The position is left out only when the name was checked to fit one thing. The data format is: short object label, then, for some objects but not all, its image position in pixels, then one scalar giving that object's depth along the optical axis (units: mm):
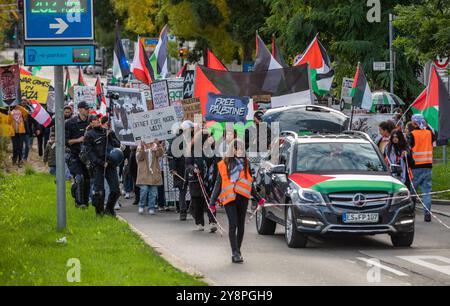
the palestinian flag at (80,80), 37072
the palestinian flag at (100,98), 30266
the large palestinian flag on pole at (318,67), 27359
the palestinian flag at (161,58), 28914
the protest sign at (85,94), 29891
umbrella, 34488
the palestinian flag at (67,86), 37538
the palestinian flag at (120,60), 28672
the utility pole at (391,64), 28516
